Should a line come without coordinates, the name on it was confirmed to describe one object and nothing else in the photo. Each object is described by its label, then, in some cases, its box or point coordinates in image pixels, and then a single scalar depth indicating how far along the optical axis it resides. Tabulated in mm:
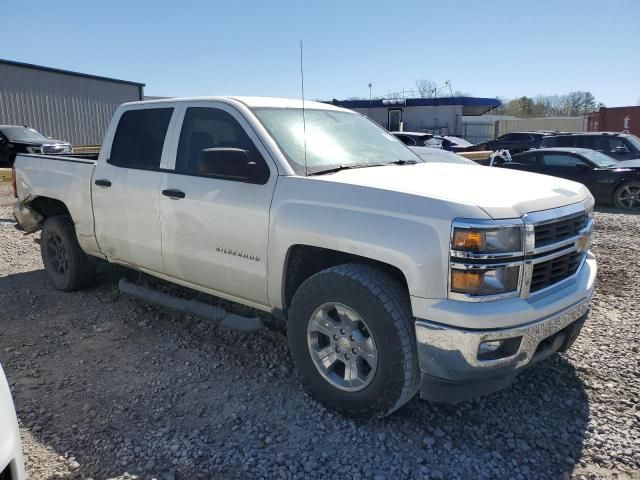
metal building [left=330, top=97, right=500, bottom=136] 34781
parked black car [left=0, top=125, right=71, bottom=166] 17500
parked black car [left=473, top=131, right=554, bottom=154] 20750
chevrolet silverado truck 2652
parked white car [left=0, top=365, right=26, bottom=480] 1878
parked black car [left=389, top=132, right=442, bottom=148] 17734
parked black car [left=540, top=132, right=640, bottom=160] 12977
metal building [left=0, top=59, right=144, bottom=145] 24125
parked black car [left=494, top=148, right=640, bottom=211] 10867
